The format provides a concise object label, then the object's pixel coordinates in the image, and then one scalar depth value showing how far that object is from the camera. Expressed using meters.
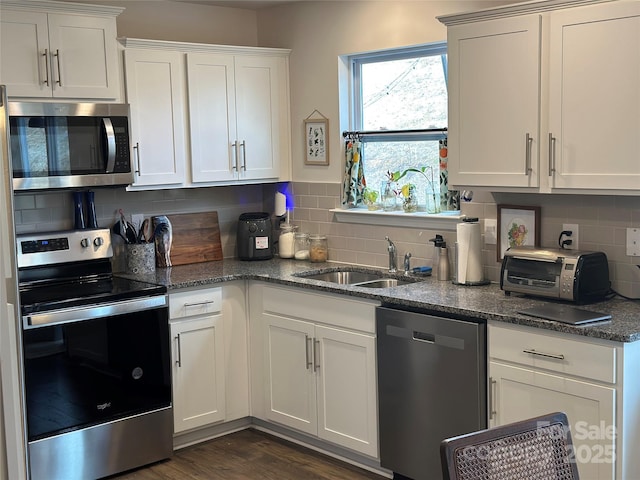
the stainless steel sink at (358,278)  4.26
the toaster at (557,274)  3.31
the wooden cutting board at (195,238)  4.81
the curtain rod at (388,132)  4.23
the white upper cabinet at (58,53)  3.80
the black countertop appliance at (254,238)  4.88
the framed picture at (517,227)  3.72
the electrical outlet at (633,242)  3.38
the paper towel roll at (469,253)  3.81
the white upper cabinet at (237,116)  4.55
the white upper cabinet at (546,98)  3.10
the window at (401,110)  4.25
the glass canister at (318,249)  4.73
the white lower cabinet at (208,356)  4.20
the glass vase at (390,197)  4.47
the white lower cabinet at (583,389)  2.90
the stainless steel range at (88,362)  3.68
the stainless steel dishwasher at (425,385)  3.33
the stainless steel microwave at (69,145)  3.80
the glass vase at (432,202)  4.21
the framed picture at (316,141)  4.73
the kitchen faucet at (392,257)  4.29
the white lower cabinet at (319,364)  3.84
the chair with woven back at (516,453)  1.70
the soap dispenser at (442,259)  4.02
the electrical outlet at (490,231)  3.91
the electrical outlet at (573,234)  3.59
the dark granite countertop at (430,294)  3.00
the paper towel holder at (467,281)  3.85
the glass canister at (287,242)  4.88
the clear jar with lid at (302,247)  4.82
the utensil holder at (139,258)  4.43
